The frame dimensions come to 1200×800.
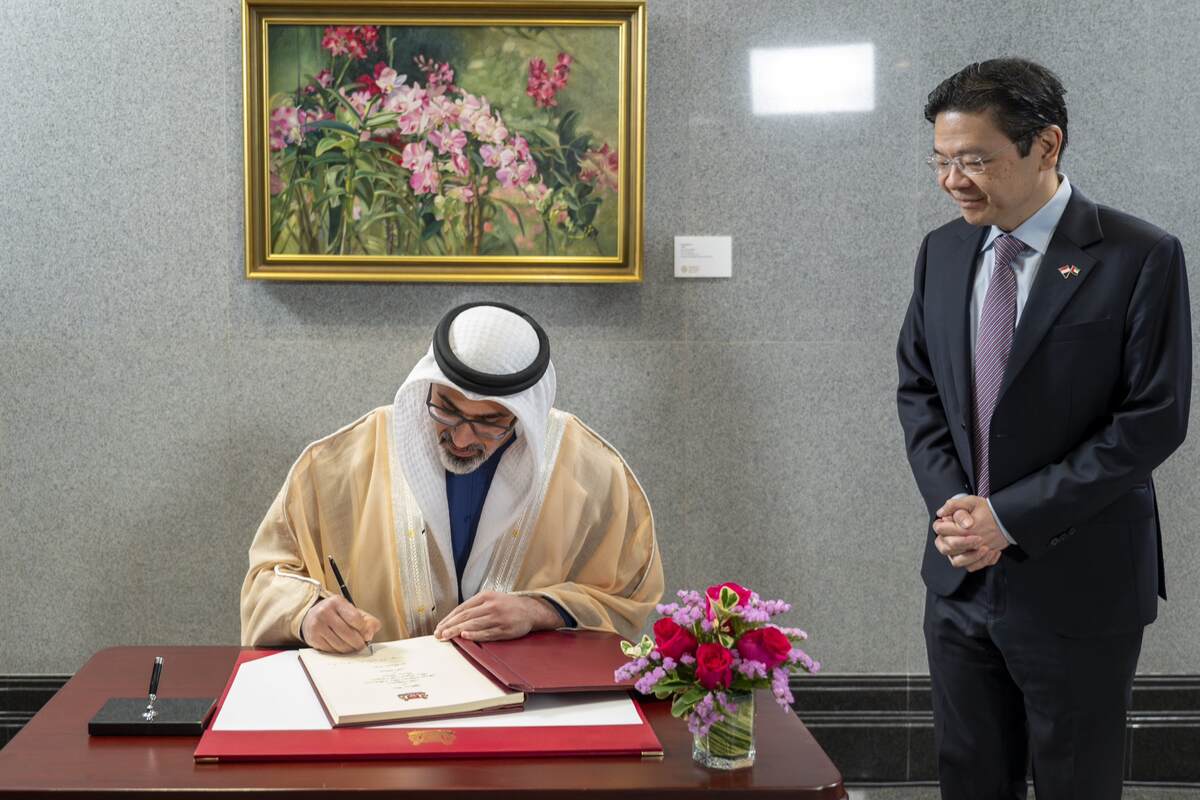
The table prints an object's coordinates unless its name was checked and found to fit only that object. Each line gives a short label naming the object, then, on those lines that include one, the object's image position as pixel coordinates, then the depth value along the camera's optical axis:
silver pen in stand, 1.66
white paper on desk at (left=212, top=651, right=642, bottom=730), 1.65
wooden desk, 1.46
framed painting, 3.13
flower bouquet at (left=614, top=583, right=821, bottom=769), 1.52
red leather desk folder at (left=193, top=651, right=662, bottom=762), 1.54
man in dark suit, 2.19
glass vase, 1.55
